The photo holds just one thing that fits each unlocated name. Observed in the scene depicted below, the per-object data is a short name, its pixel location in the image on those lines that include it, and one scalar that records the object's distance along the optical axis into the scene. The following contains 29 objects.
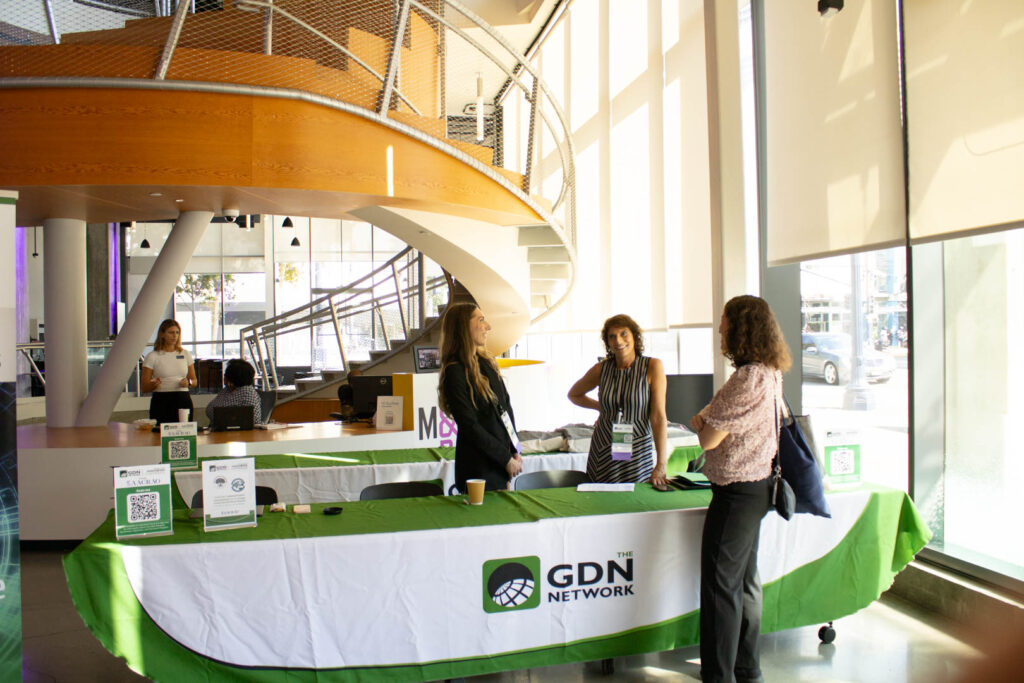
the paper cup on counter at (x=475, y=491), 2.94
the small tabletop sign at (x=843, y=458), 3.23
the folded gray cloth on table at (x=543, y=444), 4.70
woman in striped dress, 3.33
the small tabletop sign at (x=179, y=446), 3.54
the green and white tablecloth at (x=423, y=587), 2.40
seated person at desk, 5.35
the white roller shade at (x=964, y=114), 3.05
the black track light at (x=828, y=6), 4.07
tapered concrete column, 5.87
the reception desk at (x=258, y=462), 4.18
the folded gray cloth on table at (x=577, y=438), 4.71
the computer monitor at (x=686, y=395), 5.72
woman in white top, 5.85
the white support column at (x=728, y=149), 5.42
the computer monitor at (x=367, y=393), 6.12
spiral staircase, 4.54
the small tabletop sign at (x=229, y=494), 2.61
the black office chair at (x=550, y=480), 3.47
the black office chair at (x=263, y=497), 3.30
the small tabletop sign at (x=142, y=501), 2.51
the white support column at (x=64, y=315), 5.95
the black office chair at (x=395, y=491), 3.33
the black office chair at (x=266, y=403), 8.62
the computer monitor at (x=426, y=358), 9.16
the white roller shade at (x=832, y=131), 3.94
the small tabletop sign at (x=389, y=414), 5.64
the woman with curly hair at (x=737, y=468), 2.61
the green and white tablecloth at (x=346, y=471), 4.12
